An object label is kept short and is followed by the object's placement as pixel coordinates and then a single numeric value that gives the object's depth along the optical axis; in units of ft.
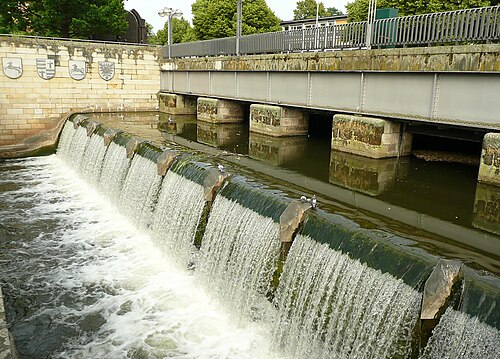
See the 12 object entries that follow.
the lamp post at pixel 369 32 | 46.26
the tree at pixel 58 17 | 105.50
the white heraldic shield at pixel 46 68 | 79.36
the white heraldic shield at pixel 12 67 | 75.82
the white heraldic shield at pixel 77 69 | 83.05
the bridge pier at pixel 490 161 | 34.76
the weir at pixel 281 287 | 17.70
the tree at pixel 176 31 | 212.23
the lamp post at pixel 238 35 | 68.33
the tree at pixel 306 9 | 289.74
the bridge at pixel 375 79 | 36.35
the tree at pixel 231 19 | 137.59
